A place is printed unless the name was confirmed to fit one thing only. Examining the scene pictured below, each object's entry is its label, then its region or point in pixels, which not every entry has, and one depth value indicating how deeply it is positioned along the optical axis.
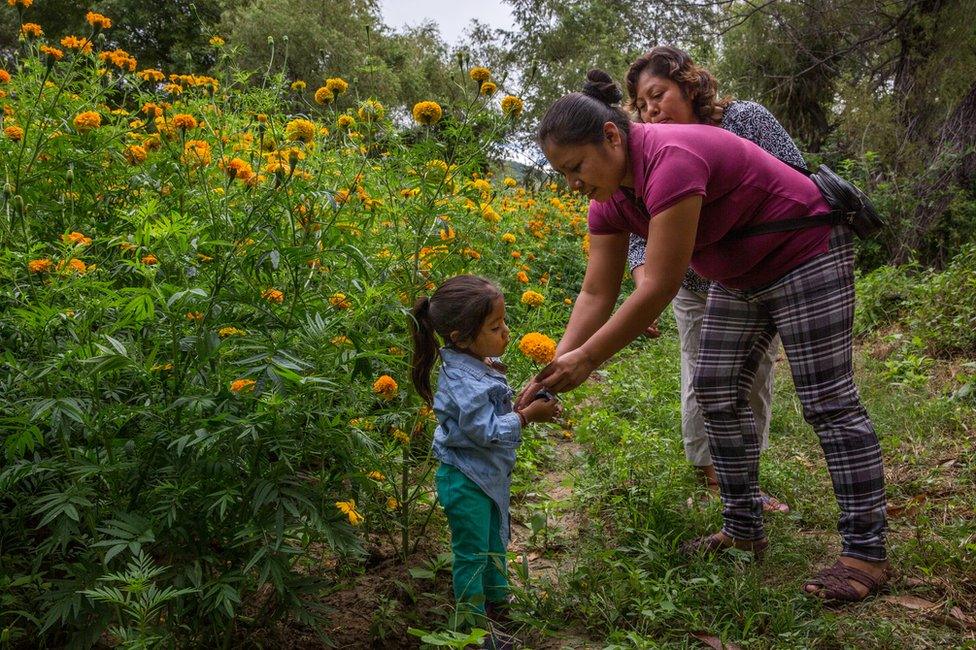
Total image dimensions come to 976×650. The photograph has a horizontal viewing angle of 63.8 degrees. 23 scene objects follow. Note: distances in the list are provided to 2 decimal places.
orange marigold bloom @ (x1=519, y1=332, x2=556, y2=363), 2.35
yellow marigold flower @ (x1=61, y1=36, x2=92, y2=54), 3.05
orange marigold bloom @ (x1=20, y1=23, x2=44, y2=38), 2.89
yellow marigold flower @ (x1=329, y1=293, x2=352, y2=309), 2.07
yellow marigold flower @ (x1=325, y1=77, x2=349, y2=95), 2.61
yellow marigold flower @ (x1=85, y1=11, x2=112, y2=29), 2.81
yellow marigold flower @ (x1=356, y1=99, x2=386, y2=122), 2.44
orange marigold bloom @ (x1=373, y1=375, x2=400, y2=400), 2.07
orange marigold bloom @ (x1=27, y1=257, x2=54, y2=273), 1.88
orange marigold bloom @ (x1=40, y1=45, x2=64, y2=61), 2.46
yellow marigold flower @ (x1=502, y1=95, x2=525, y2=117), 2.44
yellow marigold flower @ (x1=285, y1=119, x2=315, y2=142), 2.27
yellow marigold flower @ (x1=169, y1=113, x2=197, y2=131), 2.46
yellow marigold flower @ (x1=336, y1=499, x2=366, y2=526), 1.94
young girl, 2.18
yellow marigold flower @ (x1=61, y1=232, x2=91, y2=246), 2.09
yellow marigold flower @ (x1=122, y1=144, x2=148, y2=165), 2.56
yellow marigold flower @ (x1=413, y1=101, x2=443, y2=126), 2.39
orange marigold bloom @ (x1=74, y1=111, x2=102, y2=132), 2.56
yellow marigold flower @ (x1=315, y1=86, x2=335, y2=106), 2.69
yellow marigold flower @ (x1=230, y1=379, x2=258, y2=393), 1.77
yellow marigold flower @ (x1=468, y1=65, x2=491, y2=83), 2.47
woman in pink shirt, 2.18
